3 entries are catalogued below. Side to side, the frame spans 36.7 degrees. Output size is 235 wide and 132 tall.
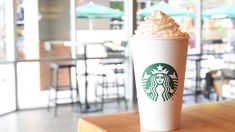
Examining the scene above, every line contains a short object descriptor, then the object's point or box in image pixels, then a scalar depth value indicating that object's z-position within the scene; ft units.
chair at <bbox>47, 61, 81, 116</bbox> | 21.42
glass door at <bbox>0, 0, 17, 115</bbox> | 20.20
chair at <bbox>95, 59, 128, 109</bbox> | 23.13
